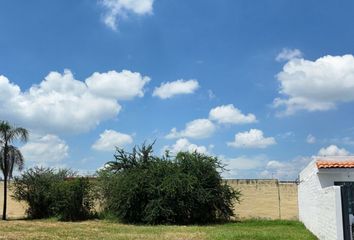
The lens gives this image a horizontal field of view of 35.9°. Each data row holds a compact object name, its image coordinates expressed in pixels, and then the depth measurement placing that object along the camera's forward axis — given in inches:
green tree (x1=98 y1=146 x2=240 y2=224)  1314.0
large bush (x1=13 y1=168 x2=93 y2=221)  1519.4
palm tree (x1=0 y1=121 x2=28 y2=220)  1545.3
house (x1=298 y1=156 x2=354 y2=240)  591.2
